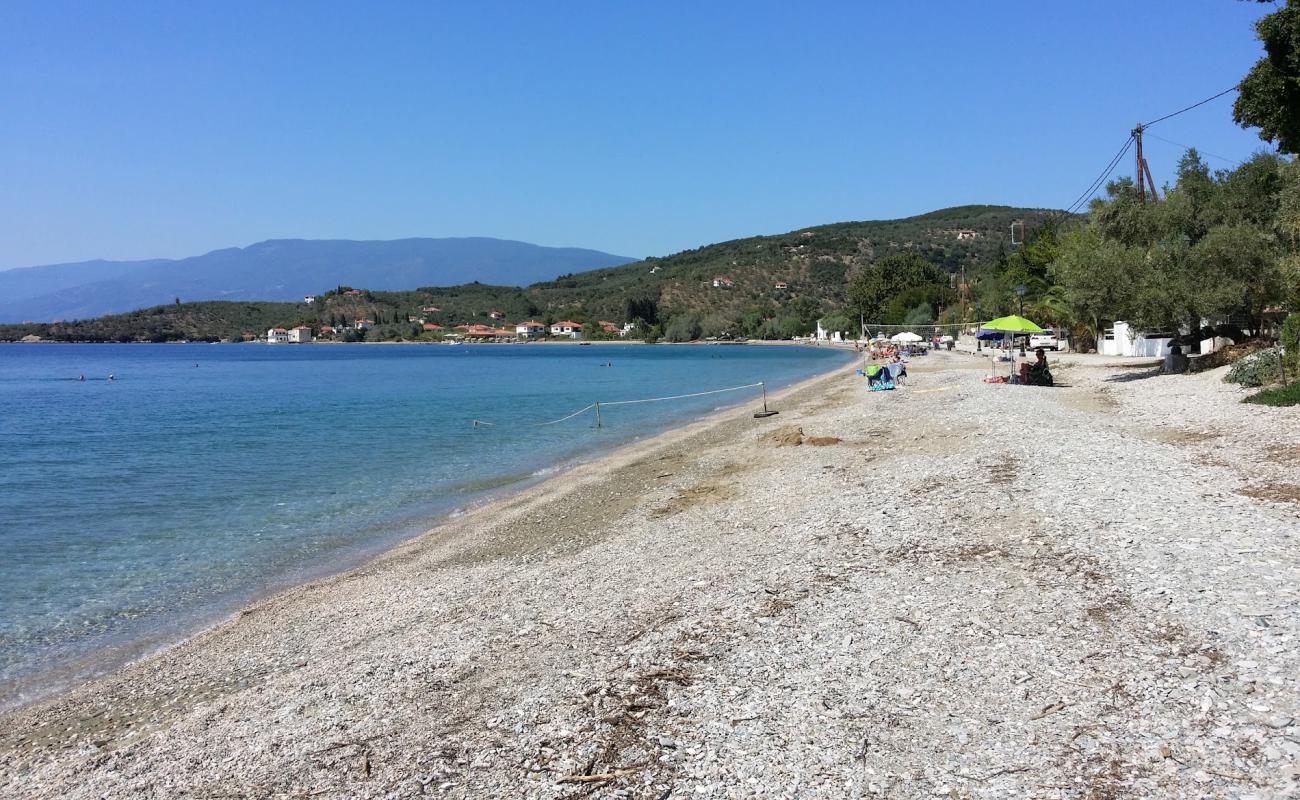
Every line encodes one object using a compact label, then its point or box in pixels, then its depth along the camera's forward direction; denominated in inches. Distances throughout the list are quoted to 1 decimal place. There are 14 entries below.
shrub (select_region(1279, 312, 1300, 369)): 670.5
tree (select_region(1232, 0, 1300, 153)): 716.7
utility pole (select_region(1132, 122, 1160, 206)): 1278.3
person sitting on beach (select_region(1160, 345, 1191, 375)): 988.3
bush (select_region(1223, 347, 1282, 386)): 701.9
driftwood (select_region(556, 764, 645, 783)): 195.2
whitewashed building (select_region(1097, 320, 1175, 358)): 1347.2
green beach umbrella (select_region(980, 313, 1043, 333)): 1176.8
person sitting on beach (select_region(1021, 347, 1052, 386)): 1028.5
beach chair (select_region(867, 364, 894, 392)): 1258.6
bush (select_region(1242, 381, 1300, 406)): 589.6
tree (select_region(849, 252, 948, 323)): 4392.2
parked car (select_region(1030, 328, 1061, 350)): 1957.9
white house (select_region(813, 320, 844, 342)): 5241.1
